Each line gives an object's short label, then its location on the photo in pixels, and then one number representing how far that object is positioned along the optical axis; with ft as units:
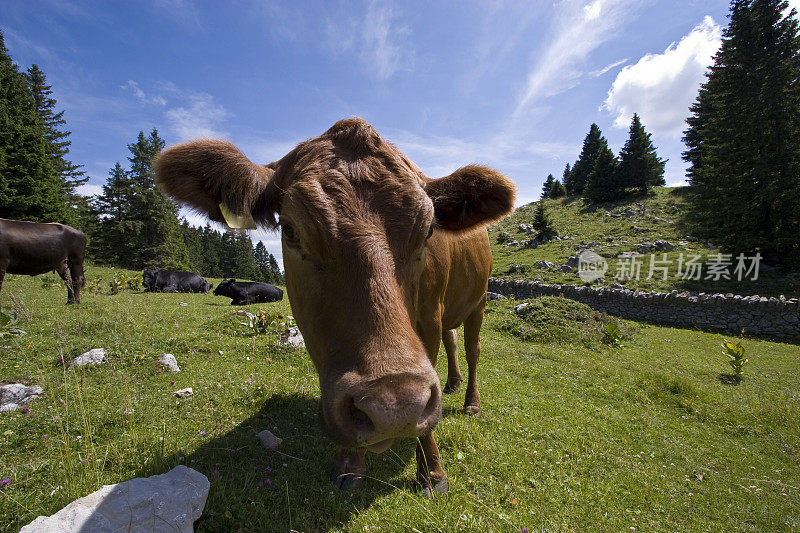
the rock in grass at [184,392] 14.23
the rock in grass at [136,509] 6.07
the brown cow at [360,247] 5.46
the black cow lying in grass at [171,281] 60.59
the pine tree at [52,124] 134.21
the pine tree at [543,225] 119.14
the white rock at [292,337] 22.47
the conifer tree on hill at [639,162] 155.74
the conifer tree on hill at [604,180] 159.74
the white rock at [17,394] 12.61
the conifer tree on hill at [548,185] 247.66
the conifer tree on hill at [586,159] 203.72
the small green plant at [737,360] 27.22
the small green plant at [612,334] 34.63
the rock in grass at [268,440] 11.44
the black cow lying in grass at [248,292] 51.44
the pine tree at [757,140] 63.31
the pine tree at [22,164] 84.89
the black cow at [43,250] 31.96
